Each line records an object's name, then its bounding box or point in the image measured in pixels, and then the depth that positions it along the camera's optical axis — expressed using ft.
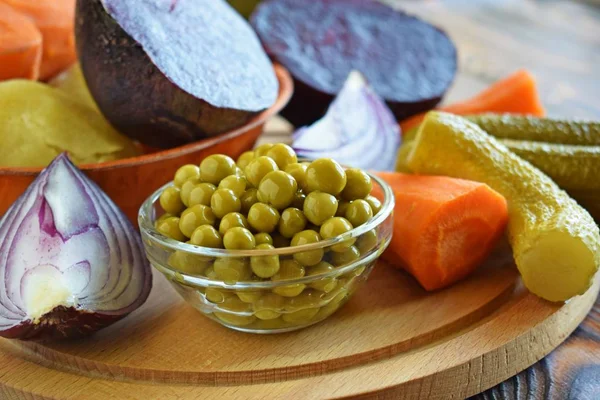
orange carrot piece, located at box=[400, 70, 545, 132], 1.58
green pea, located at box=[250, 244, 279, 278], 1.11
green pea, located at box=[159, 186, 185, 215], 1.19
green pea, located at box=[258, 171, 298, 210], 1.13
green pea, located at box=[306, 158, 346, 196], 1.14
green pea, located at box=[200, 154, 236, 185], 1.18
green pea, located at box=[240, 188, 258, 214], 1.15
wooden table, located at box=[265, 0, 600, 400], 1.15
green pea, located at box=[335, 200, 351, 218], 1.16
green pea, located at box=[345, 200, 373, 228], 1.15
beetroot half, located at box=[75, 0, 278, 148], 1.31
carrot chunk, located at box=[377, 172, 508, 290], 1.24
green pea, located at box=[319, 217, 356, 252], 1.12
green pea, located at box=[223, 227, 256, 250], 1.11
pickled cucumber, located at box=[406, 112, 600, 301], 1.18
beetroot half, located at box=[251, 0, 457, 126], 1.69
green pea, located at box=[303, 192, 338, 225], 1.13
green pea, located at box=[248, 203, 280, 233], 1.13
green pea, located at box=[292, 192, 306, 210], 1.15
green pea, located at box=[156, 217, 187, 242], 1.16
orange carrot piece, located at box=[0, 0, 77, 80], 1.48
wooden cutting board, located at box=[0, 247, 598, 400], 1.11
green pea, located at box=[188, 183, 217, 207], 1.16
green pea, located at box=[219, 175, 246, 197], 1.16
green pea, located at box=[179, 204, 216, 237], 1.14
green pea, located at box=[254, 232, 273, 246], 1.12
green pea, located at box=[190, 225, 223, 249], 1.12
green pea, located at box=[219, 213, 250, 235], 1.13
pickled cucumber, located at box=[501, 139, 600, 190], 1.34
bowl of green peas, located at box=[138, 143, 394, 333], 1.12
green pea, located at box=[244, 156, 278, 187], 1.16
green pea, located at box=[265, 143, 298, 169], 1.19
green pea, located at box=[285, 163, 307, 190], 1.16
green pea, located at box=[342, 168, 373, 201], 1.16
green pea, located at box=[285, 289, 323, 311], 1.14
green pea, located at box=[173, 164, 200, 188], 1.21
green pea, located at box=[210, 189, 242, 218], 1.14
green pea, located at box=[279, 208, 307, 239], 1.13
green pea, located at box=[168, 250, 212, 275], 1.13
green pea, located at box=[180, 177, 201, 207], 1.18
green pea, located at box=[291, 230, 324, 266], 1.11
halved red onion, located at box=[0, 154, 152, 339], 1.12
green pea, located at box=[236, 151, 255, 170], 1.22
